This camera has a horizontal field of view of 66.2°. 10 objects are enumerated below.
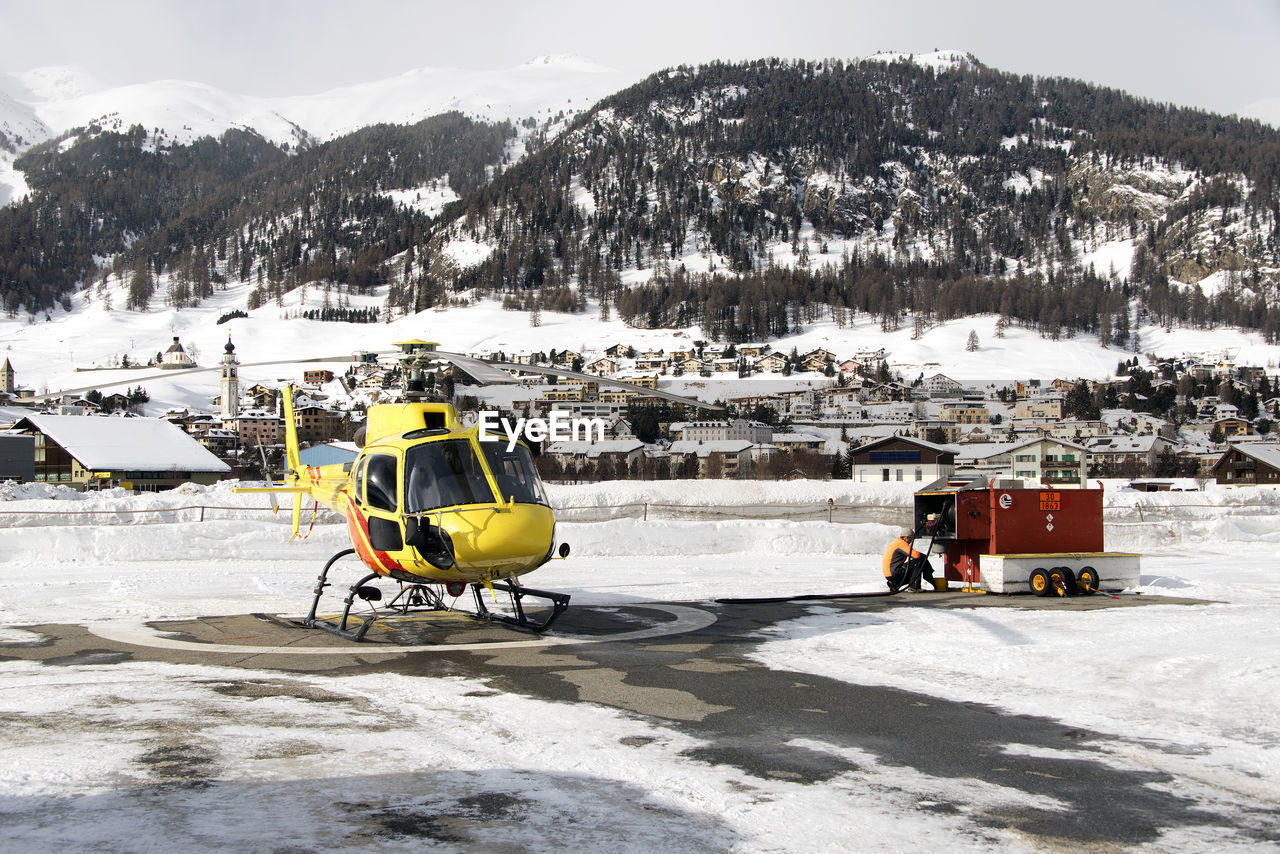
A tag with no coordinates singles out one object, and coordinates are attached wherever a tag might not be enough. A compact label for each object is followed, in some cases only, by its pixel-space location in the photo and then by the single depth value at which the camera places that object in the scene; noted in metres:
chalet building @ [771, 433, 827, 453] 118.75
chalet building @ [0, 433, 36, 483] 65.31
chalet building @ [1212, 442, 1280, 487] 69.19
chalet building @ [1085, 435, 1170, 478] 98.06
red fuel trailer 15.94
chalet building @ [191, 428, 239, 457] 122.51
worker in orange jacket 16.53
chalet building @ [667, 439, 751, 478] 101.19
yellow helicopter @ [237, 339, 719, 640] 10.62
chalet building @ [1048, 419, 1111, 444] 125.88
